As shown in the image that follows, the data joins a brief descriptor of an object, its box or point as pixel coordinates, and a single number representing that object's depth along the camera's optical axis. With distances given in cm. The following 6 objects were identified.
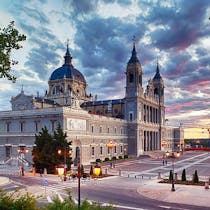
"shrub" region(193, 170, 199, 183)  3966
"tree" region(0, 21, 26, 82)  1834
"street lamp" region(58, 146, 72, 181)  4734
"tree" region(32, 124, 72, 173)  5100
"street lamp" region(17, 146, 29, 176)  6185
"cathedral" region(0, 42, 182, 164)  6662
